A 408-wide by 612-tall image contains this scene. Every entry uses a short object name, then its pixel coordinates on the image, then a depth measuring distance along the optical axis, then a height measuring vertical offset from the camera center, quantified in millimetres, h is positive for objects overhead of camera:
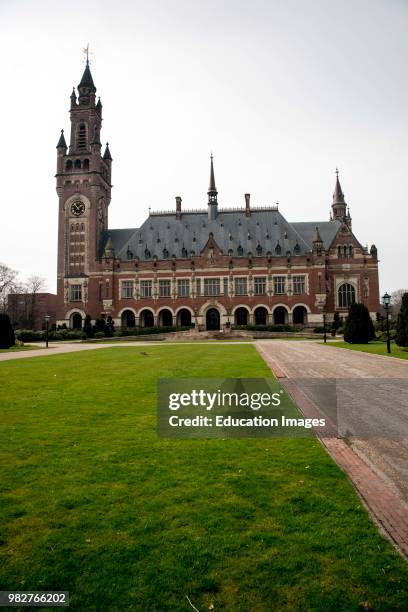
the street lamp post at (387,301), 27447 +1203
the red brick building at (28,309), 85938 +3322
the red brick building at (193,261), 65938 +9287
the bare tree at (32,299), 86169 +5403
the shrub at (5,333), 37531 -660
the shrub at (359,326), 36594 -506
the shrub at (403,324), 26906 -289
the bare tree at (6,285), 75938 +7376
